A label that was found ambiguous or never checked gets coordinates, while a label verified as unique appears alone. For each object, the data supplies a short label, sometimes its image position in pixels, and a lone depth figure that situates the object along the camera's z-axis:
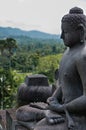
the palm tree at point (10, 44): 46.38
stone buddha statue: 3.21
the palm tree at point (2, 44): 44.83
